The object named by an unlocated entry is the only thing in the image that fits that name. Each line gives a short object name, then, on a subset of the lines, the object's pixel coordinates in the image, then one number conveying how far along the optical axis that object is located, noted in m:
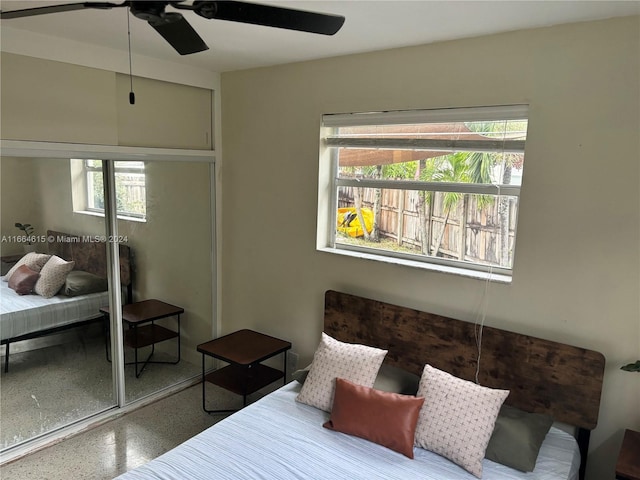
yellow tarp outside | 3.12
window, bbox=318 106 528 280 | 2.53
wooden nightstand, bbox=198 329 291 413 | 3.10
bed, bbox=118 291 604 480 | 2.04
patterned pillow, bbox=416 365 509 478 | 2.09
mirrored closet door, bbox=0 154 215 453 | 2.81
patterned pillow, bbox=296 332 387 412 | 2.53
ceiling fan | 1.30
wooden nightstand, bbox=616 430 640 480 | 1.85
